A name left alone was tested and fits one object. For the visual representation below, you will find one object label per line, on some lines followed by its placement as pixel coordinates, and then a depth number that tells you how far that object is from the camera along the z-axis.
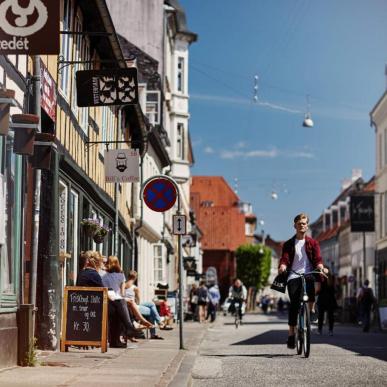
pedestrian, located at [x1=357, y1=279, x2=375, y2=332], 33.97
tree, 125.69
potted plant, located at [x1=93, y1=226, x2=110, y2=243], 22.22
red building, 127.51
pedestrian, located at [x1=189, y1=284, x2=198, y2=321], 48.97
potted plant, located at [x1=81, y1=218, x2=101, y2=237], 21.75
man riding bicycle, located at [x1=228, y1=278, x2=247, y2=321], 37.31
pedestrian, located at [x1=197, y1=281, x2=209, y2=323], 45.88
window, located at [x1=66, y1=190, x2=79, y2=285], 20.25
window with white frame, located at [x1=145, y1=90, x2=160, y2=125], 47.22
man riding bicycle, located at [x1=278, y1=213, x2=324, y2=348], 15.00
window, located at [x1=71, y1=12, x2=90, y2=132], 20.77
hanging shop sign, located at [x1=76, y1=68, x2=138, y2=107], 18.48
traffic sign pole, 18.16
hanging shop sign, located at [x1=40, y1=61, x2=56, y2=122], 15.66
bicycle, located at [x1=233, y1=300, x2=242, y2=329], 36.96
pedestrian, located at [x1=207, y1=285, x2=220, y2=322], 47.92
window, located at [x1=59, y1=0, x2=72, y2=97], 19.02
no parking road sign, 18.72
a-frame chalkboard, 15.61
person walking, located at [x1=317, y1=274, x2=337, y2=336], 29.62
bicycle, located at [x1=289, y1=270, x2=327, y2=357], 14.71
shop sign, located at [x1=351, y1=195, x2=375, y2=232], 61.22
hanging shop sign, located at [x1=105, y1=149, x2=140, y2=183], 21.45
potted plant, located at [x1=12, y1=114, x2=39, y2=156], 11.79
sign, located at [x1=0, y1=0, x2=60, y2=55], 9.65
